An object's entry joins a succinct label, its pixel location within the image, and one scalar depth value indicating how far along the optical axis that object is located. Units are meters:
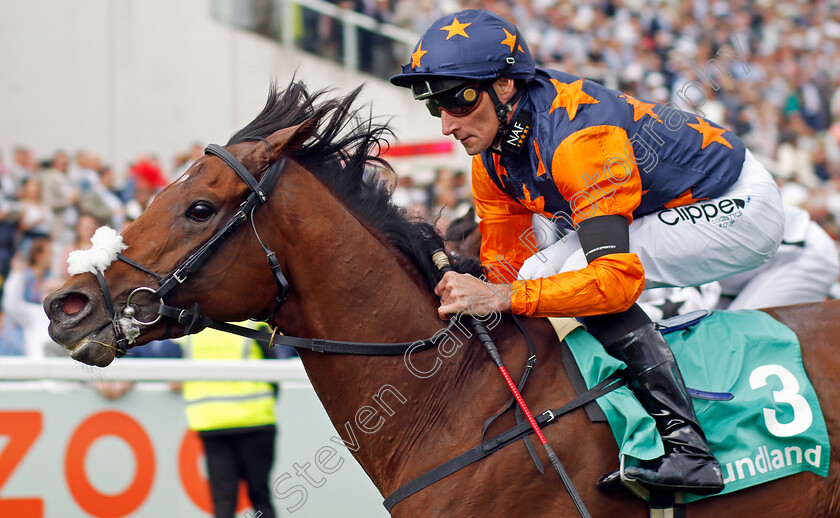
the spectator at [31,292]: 12.54
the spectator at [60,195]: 15.77
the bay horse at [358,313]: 5.20
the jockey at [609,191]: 5.37
